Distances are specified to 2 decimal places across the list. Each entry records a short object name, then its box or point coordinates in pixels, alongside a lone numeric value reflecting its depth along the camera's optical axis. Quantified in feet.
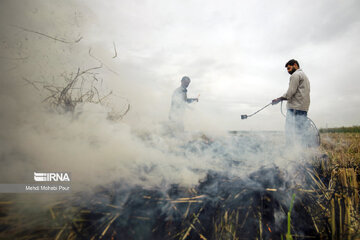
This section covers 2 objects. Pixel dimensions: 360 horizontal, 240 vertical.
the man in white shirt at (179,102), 17.63
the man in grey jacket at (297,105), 13.32
